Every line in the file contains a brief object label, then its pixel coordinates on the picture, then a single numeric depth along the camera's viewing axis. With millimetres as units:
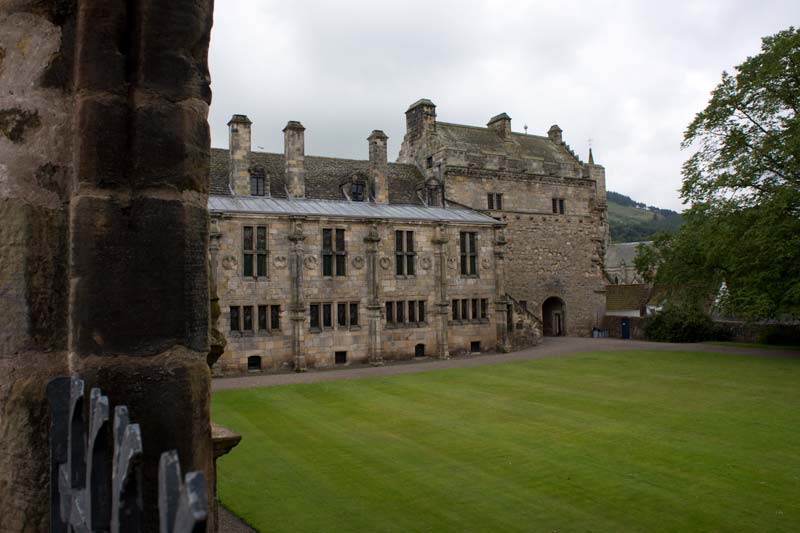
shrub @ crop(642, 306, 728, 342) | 35688
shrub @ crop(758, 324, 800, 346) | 32219
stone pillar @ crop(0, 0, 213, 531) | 2139
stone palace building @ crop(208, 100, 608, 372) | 25484
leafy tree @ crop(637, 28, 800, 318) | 25688
